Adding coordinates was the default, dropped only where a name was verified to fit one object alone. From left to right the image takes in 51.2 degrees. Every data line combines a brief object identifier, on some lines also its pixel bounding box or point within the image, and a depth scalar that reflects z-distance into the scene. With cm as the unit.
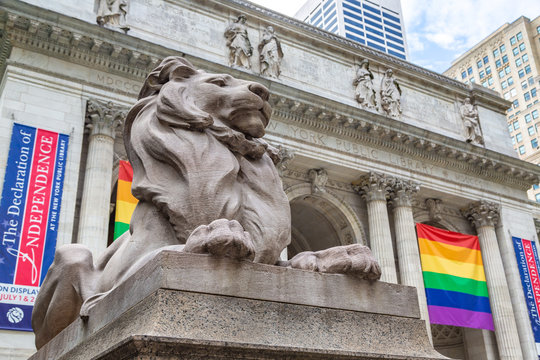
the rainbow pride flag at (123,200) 1507
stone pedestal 259
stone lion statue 344
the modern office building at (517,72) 6544
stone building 1568
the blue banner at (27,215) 1283
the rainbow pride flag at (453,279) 1997
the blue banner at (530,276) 2250
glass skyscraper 11212
